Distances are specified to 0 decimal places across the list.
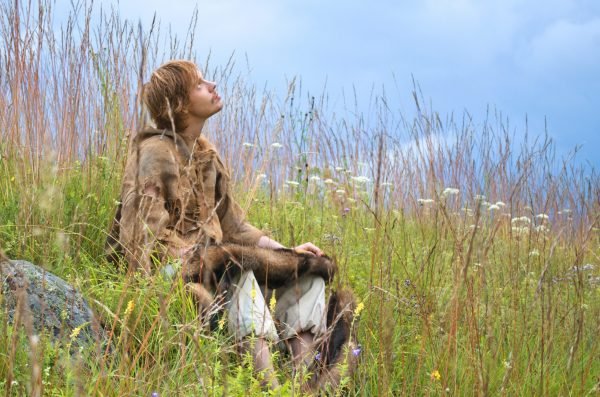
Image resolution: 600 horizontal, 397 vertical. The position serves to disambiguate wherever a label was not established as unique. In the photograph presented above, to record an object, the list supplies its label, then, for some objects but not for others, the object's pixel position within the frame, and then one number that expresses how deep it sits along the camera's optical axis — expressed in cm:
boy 276
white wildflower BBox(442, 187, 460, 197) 476
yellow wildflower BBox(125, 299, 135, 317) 180
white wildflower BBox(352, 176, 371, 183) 527
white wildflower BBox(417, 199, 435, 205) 505
